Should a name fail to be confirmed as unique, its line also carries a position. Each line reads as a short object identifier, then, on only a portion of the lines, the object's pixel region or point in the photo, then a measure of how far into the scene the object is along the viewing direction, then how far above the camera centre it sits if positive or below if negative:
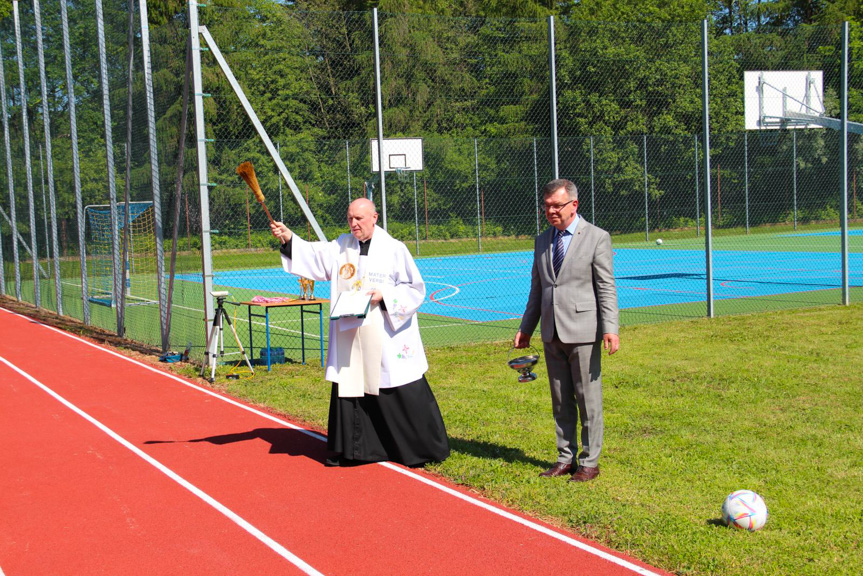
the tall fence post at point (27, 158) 19.77 +1.62
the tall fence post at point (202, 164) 10.07 +0.68
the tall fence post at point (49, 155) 17.90 +1.51
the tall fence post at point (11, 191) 21.38 +0.98
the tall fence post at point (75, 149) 15.88 +1.43
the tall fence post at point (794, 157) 28.23 +1.43
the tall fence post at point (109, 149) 13.56 +1.24
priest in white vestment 6.68 -1.01
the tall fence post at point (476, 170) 24.56 +1.24
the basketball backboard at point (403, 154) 17.89 +1.30
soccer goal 14.74 -0.49
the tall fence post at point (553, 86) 11.98 +1.71
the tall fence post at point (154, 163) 11.46 +0.82
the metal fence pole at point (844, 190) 13.98 +0.16
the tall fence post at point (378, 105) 10.98 +1.40
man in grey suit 5.88 -0.66
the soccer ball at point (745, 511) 4.95 -1.69
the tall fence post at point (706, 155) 13.08 +0.74
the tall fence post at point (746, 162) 27.84 +1.29
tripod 10.07 -1.25
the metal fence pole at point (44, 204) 19.08 +0.56
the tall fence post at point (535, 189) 24.98 +0.65
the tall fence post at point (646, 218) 28.30 -0.32
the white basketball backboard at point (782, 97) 18.78 +2.25
